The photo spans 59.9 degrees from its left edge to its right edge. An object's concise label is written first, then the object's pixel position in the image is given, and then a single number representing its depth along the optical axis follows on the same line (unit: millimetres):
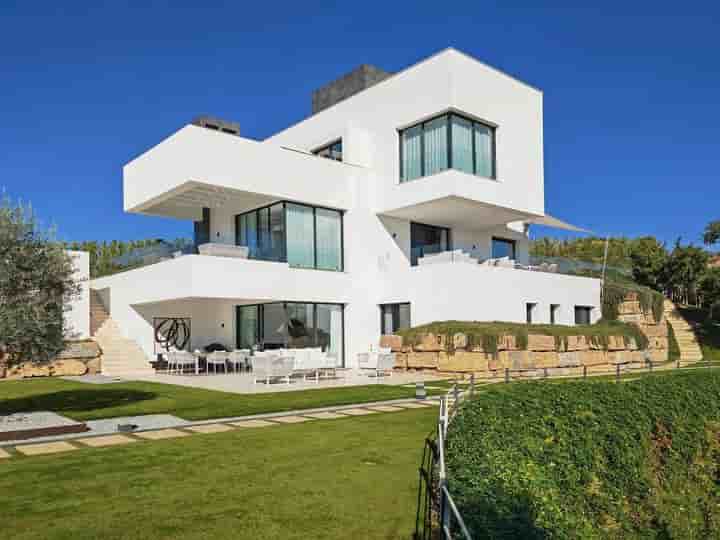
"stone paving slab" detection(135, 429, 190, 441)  9203
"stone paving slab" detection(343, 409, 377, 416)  11398
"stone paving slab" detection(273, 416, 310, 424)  10626
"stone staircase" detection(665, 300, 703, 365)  30147
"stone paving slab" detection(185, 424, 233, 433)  9750
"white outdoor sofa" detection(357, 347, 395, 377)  18281
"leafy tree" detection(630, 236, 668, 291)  34125
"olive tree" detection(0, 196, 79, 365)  10156
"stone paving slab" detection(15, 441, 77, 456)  8227
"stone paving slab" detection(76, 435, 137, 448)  8711
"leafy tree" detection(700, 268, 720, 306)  30489
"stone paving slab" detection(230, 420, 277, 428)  10266
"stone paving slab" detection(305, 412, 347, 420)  10938
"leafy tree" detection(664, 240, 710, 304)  33219
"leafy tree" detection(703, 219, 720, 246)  31028
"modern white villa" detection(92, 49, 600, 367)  21969
